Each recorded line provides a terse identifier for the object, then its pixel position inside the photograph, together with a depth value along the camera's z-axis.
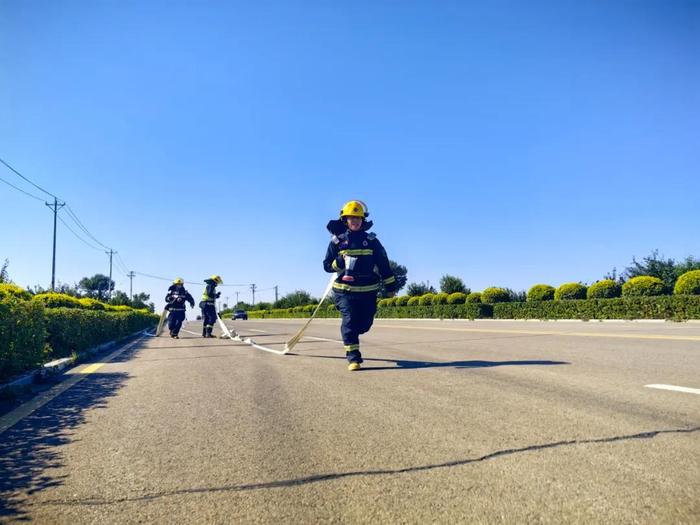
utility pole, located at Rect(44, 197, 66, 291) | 43.58
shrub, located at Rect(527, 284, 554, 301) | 28.12
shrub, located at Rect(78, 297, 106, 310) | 19.99
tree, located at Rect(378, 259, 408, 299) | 74.19
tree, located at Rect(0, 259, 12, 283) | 14.93
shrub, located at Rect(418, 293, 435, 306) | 41.66
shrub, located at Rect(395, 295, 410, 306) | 46.88
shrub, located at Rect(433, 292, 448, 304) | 39.00
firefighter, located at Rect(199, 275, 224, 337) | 15.57
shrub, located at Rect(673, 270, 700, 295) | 20.38
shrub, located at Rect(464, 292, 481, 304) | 34.16
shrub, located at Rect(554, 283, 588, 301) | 26.44
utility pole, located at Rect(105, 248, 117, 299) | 65.75
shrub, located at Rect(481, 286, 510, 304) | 32.41
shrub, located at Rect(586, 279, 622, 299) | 24.55
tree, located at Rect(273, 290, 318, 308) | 88.69
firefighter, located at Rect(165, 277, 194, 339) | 15.95
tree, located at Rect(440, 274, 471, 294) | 43.25
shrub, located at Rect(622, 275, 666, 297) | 22.58
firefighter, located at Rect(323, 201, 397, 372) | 6.98
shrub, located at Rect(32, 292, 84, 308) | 16.19
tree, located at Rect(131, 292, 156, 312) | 97.30
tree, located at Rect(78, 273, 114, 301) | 102.07
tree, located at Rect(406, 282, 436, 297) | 51.28
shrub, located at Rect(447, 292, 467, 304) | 36.50
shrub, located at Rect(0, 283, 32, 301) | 11.53
